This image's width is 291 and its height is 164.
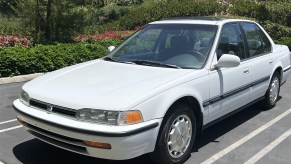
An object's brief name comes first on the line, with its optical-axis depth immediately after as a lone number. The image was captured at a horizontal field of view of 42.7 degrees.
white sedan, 3.49
